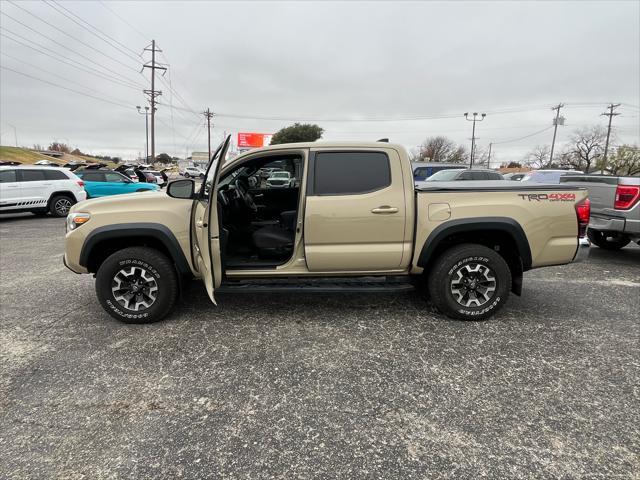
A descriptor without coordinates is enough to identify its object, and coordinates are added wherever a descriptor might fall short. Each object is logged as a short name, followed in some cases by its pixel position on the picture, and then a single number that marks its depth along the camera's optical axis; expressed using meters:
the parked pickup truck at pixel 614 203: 5.62
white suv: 11.19
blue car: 14.54
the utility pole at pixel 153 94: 38.22
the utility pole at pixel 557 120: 53.66
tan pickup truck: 3.56
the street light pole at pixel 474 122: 46.58
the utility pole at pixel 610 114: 53.66
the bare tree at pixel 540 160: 74.25
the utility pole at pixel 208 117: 59.38
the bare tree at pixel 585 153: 57.55
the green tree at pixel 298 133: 59.63
